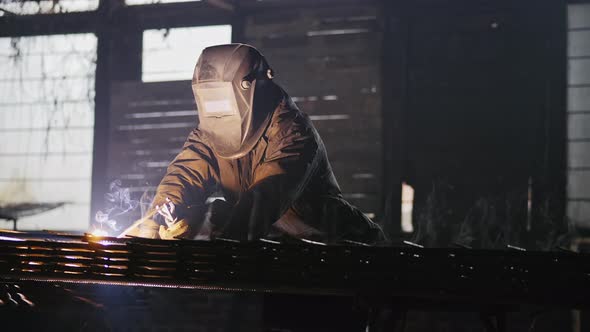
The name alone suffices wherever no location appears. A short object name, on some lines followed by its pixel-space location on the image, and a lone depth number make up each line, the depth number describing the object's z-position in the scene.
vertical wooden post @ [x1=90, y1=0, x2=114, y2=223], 9.20
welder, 4.75
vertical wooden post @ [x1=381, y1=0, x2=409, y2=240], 8.44
